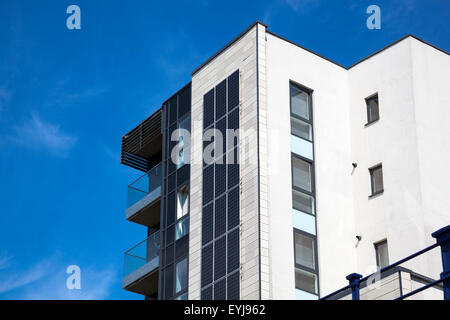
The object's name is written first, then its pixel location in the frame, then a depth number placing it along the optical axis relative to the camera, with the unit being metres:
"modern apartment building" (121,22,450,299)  31.00
